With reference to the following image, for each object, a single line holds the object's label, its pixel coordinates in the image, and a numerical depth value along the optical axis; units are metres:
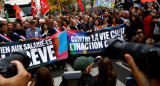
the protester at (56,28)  7.45
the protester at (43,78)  2.62
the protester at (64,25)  8.48
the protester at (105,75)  2.57
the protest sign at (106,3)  11.27
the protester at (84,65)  2.74
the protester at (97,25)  8.78
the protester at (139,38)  5.29
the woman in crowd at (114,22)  8.17
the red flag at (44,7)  10.72
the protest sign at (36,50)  6.05
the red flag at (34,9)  12.44
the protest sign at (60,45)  6.83
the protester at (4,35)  6.36
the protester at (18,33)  6.94
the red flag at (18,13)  11.18
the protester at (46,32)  7.28
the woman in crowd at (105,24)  8.54
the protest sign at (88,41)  7.26
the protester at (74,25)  8.37
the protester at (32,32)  6.96
